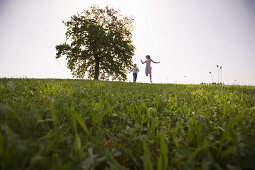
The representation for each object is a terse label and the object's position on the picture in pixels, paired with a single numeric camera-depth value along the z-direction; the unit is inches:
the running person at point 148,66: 500.6
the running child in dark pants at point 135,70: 572.1
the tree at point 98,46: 789.2
